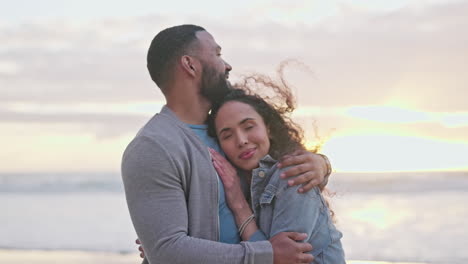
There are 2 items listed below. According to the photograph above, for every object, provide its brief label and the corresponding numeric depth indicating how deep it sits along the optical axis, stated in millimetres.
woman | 3318
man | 3195
